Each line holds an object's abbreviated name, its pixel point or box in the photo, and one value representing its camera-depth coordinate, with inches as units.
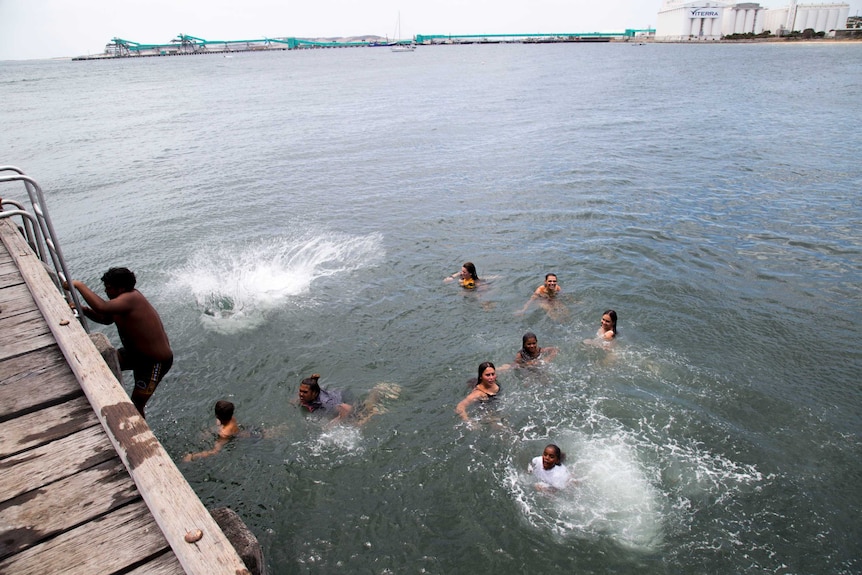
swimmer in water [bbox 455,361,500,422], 377.1
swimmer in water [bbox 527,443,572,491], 303.0
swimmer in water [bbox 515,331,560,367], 408.8
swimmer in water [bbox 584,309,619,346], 445.1
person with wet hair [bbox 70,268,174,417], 243.0
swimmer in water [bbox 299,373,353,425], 364.5
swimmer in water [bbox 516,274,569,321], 499.5
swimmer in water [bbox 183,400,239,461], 348.2
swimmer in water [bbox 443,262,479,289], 539.0
